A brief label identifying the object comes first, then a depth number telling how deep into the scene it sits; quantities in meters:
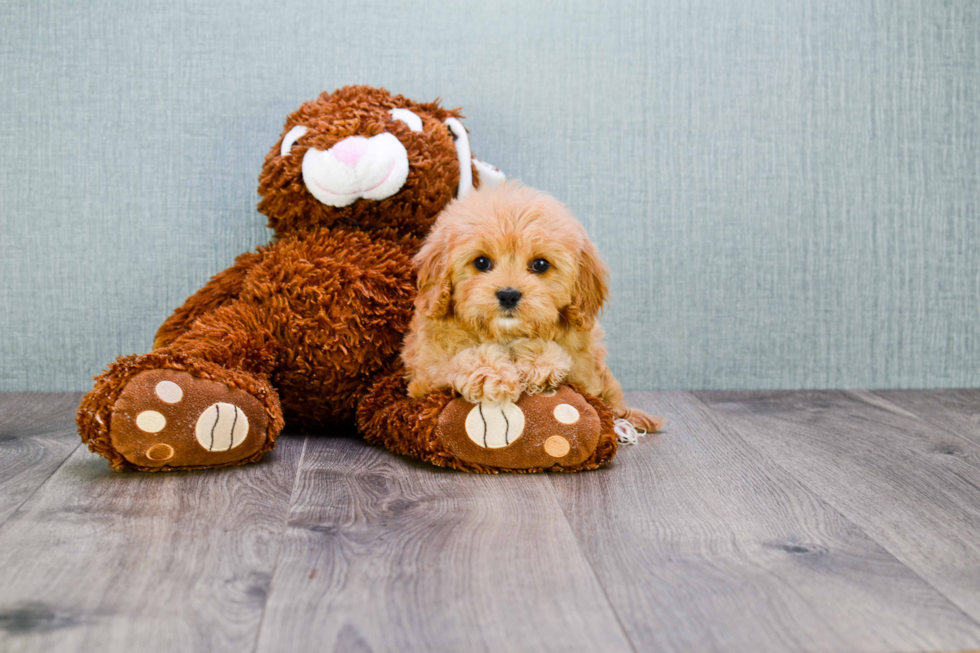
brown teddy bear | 1.07
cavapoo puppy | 1.08
